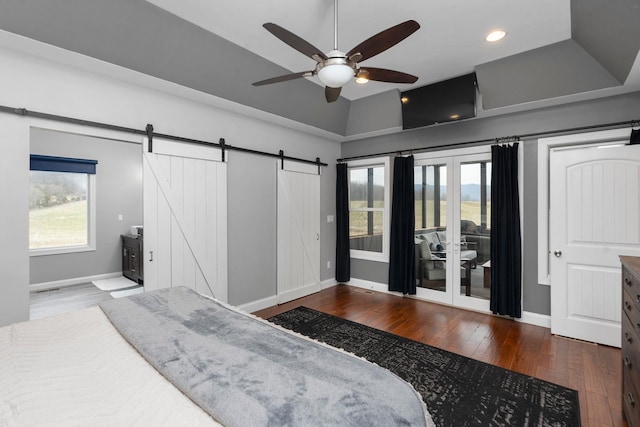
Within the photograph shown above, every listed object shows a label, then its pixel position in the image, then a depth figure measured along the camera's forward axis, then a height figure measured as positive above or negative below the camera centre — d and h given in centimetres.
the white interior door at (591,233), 293 -20
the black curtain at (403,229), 445 -23
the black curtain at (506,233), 357 -23
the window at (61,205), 295 +11
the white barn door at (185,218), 298 -4
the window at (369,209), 484 +9
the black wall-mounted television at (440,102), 353 +144
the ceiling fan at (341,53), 177 +107
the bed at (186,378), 95 -64
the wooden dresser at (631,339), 163 -76
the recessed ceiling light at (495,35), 267 +167
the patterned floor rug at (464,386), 195 -135
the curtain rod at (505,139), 304 +96
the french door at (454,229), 394 -21
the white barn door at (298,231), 429 -26
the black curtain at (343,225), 515 -19
